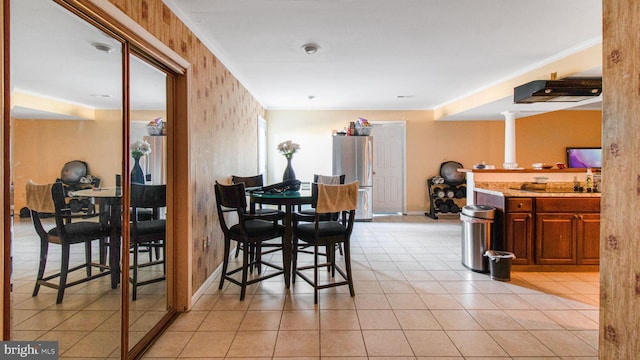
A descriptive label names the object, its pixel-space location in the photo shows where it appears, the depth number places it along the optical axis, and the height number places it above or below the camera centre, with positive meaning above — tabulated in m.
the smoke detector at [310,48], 3.04 +1.32
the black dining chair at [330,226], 2.47 -0.48
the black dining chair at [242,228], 2.49 -0.48
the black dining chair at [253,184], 3.09 -0.12
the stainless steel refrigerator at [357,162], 5.96 +0.25
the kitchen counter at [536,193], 3.20 -0.21
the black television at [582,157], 6.52 +0.37
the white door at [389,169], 6.74 +0.12
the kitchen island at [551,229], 3.19 -0.60
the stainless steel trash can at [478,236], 3.25 -0.69
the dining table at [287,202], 2.62 -0.25
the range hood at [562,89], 3.20 +0.94
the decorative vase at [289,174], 3.31 +0.00
